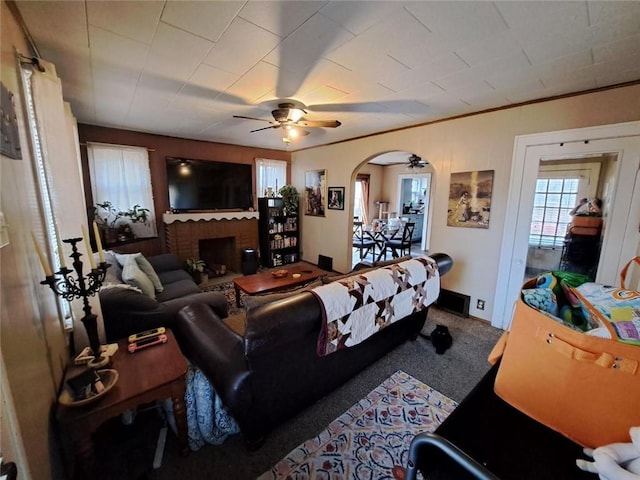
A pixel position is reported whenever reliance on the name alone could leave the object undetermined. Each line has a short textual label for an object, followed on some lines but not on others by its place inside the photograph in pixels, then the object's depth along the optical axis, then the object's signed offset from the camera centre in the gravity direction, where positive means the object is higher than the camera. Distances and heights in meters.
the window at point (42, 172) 1.38 +0.13
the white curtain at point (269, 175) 5.25 +0.48
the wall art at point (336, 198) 4.69 +0.00
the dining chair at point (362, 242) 5.84 -1.03
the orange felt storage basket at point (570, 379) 0.61 -0.47
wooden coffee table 3.01 -1.04
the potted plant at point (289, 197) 5.29 +0.02
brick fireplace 4.22 -0.66
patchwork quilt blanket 1.54 -0.70
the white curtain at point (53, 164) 1.41 +0.18
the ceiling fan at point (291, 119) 2.67 +0.83
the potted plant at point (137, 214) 3.93 -0.26
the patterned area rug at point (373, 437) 1.42 -1.48
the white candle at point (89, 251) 1.32 -0.28
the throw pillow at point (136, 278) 2.34 -0.74
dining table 5.77 -0.83
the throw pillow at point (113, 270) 2.21 -0.69
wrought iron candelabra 1.20 -0.45
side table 1.12 -0.92
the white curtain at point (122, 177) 3.65 +0.28
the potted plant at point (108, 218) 3.67 -0.31
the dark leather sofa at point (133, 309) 1.85 -0.85
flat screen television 4.25 +0.22
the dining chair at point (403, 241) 5.39 -0.91
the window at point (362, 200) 7.73 -0.05
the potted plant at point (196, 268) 4.20 -1.15
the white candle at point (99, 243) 1.29 -0.24
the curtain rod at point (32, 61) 1.34 +0.71
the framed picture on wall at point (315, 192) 5.01 +0.12
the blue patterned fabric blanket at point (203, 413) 1.51 -1.27
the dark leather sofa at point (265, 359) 1.31 -0.93
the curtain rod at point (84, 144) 3.53 +0.71
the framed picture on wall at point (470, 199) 2.95 +0.00
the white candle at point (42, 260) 1.05 -0.26
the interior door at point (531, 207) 2.18 -0.12
